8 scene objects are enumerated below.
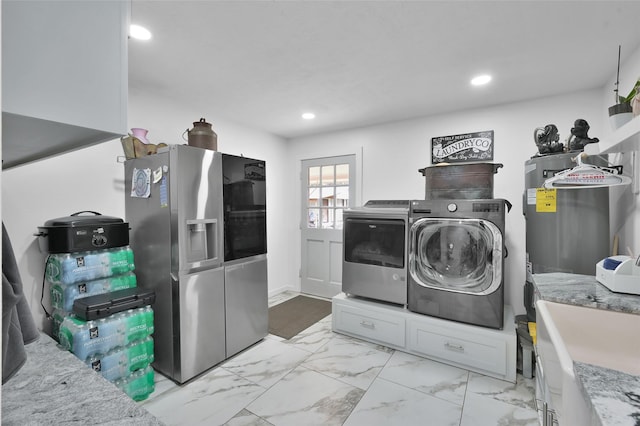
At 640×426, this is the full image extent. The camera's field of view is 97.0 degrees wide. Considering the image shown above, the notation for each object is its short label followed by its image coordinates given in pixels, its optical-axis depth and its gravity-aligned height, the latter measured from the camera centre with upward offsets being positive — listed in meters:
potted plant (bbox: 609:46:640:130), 1.50 +0.52
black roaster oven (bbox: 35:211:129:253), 1.79 -0.14
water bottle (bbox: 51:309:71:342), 1.85 -0.72
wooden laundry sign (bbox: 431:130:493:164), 2.99 +0.68
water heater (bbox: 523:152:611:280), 1.89 -0.10
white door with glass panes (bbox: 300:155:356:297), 3.95 -0.13
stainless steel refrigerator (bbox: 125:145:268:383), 2.09 -0.30
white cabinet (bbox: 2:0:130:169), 0.46 +0.26
